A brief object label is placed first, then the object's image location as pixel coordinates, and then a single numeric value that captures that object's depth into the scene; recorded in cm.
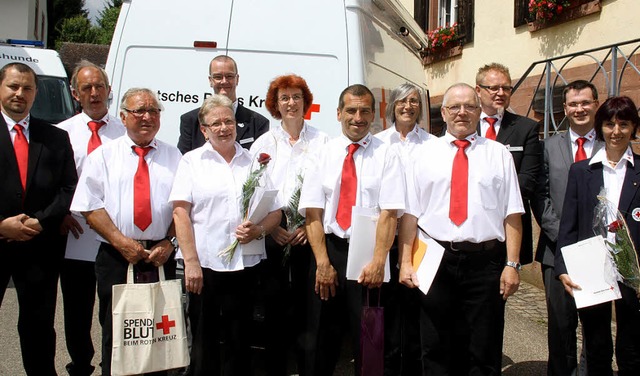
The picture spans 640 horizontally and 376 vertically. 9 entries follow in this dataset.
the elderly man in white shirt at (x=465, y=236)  378
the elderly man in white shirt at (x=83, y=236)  429
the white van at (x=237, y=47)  492
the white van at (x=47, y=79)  1023
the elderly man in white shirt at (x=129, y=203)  381
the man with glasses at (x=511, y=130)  428
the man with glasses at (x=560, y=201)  420
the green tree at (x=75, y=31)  4141
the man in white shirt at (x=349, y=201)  378
